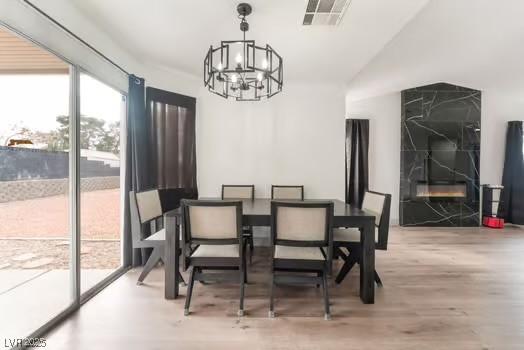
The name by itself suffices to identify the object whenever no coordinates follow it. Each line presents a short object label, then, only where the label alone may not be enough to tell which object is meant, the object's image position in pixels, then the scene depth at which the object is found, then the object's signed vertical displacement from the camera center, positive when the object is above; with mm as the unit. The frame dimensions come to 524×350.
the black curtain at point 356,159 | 5383 +143
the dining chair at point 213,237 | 2131 -585
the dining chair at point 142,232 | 2654 -691
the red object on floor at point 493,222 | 5277 -1077
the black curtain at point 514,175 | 5371 -140
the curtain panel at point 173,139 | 3555 +346
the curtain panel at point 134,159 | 3148 +51
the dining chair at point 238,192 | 3779 -382
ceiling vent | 2180 +1328
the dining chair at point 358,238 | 2656 -719
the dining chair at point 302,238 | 2086 -581
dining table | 2346 -676
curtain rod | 1766 +1024
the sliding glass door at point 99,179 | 2598 -176
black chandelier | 2033 +750
